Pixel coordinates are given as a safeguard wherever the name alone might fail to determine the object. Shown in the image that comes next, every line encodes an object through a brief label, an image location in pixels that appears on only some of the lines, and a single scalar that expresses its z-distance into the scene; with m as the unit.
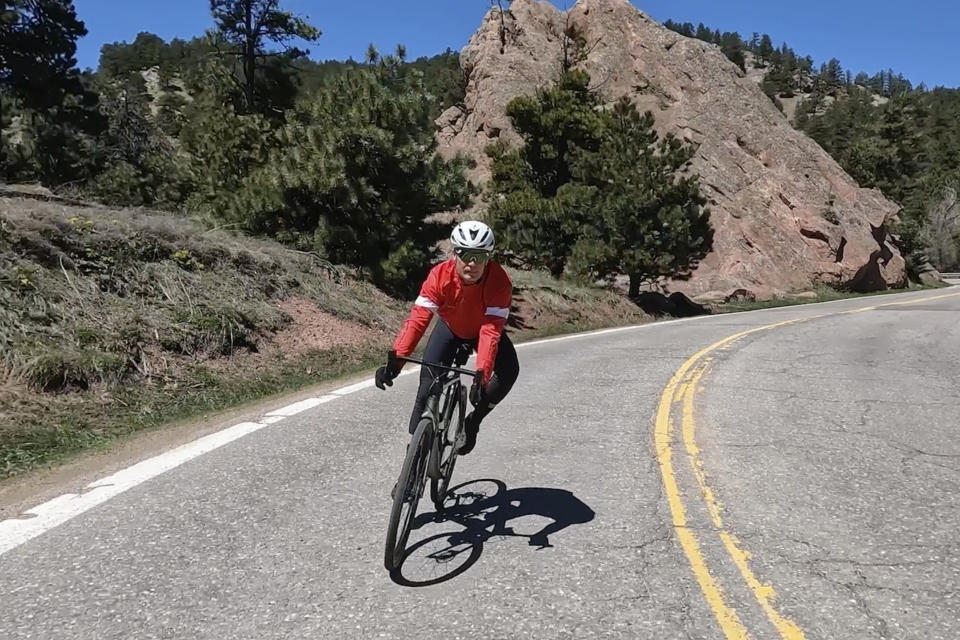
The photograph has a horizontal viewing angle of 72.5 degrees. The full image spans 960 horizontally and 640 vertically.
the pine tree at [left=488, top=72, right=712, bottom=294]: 23.72
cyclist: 4.10
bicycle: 3.56
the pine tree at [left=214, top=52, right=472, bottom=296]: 15.08
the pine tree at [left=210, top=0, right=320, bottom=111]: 22.78
